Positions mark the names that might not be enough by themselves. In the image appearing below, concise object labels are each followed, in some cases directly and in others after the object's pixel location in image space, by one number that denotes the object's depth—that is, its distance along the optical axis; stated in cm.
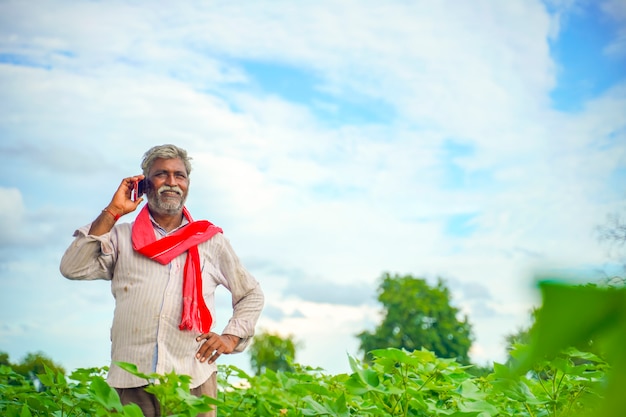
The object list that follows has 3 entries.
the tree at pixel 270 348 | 4794
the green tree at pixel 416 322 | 4197
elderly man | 346
